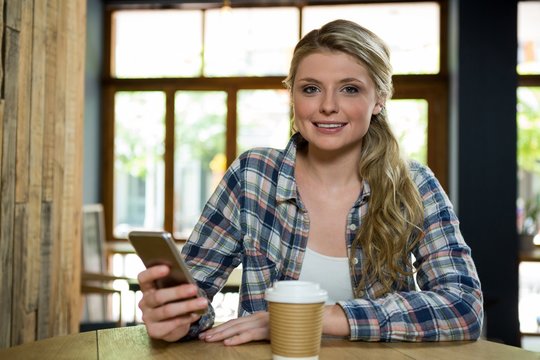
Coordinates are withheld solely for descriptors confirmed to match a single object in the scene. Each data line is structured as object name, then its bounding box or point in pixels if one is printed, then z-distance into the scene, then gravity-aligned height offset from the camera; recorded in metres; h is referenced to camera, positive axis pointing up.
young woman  1.68 -0.06
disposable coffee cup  1.10 -0.21
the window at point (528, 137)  6.04 +0.43
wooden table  1.31 -0.31
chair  5.17 -0.53
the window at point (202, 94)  6.26 +0.79
